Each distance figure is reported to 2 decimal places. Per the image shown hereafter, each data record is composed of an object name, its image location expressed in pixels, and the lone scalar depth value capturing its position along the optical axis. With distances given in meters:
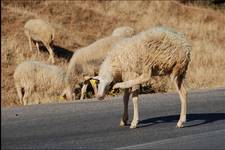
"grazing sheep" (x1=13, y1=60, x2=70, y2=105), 21.09
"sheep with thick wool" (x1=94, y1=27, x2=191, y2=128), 11.91
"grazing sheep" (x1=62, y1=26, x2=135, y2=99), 22.27
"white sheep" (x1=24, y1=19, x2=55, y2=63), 28.05
